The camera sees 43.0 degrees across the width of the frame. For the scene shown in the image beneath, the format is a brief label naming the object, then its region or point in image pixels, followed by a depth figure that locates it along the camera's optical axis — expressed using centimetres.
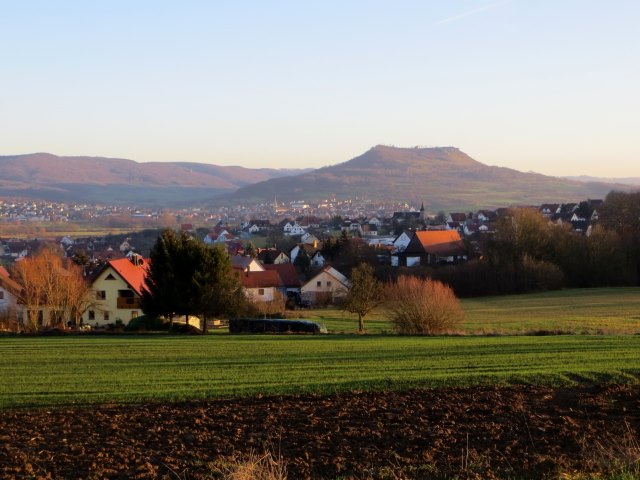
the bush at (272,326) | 4328
